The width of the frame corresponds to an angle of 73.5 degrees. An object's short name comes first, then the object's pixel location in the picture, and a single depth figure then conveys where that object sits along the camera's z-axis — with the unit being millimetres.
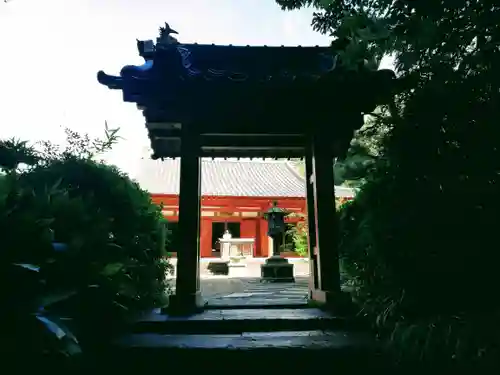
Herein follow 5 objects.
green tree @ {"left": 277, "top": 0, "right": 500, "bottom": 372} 2203
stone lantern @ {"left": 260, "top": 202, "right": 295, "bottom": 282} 8141
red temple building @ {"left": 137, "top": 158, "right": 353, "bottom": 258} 17359
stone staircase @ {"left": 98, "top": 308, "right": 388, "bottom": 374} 2412
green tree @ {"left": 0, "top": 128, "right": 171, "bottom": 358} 2053
